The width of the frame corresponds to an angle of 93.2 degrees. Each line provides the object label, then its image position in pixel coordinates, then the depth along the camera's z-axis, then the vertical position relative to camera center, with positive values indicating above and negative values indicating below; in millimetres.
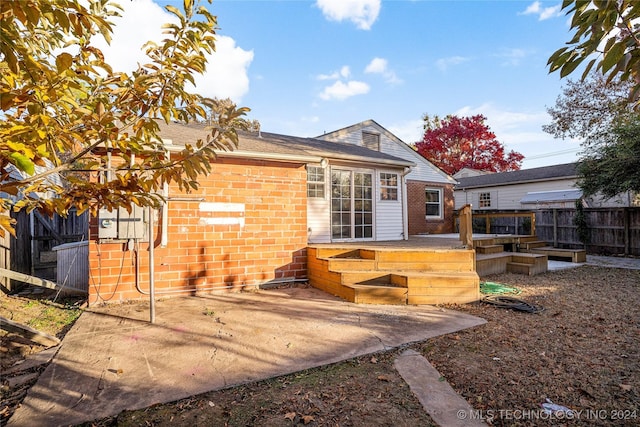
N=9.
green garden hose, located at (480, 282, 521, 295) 5875 -1430
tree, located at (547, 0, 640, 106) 1159 +704
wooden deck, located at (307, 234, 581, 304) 5125 -1008
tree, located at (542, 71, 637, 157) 11630 +4240
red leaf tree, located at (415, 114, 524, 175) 27578 +6081
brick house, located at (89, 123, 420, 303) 5117 -103
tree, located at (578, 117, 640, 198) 9914 +1778
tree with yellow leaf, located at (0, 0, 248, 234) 1271 +672
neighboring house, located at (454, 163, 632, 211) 16422 +1664
